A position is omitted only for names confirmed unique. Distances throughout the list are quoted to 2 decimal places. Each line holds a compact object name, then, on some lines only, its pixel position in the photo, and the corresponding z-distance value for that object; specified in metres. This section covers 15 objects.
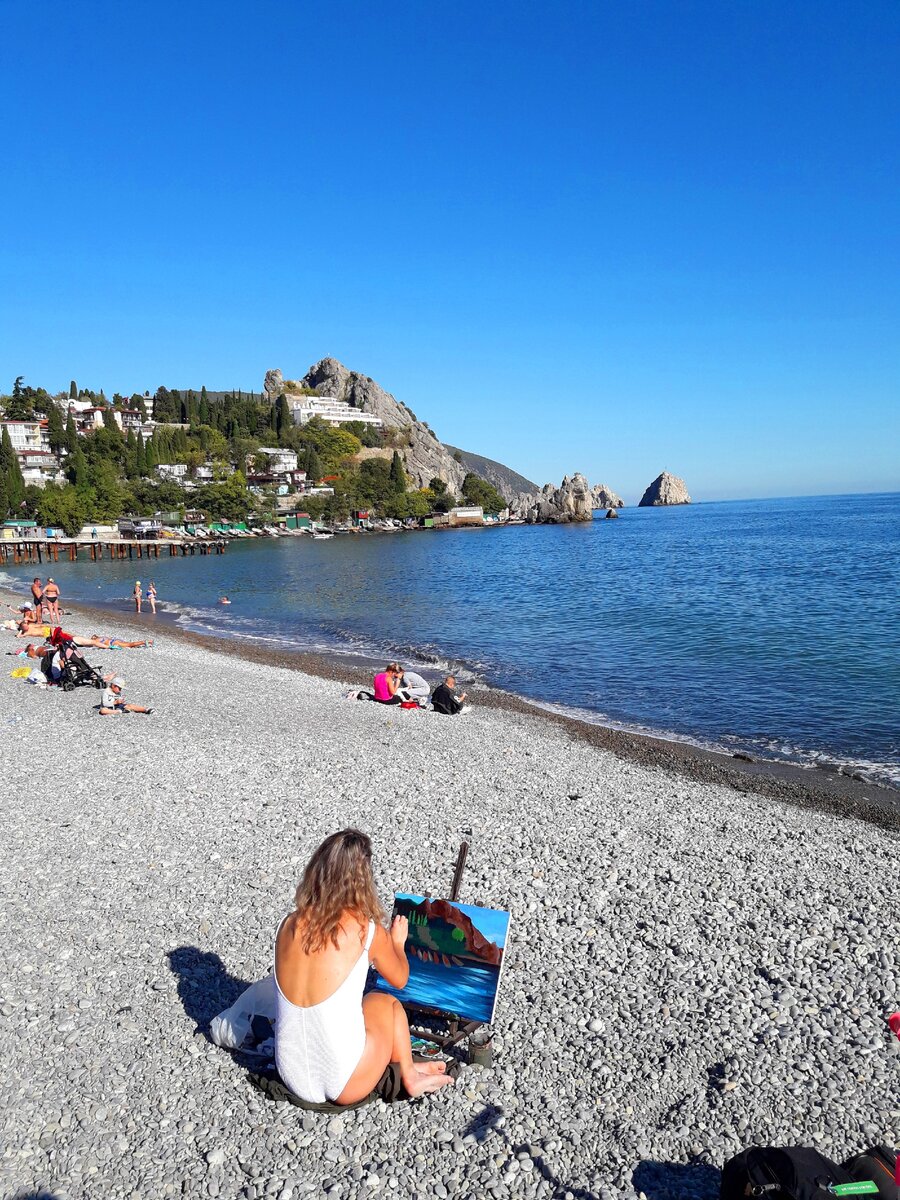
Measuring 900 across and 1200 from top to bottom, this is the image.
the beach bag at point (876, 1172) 3.64
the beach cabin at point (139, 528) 103.38
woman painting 4.26
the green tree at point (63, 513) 98.12
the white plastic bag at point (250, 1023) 5.03
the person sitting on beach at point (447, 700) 16.94
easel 5.05
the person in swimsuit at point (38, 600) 28.47
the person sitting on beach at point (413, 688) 17.88
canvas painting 5.16
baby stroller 17.17
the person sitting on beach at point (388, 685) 17.77
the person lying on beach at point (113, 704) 14.95
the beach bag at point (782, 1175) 3.51
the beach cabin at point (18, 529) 91.50
